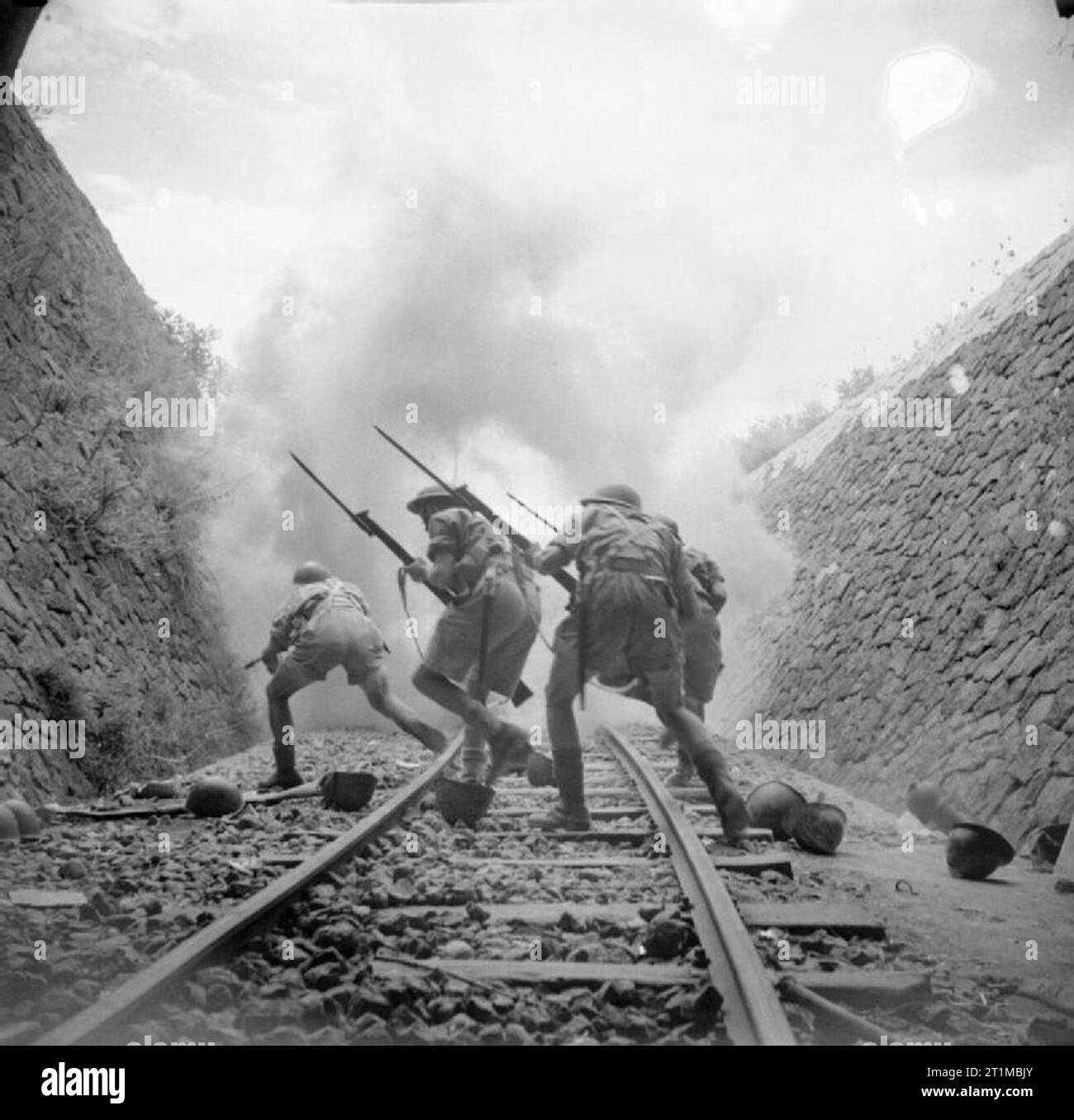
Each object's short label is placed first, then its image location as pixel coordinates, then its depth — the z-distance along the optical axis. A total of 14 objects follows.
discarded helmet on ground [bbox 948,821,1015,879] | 4.20
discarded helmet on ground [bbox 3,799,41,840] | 4.38
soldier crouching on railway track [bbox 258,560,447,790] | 5.41
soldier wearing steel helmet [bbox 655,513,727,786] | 5.59
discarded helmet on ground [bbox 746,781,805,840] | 4.65
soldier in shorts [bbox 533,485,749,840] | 4.56
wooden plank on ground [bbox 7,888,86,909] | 3.41
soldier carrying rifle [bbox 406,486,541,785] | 5.46
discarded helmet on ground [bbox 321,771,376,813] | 4.93
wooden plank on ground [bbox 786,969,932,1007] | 2.72
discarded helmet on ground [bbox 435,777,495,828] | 4.70
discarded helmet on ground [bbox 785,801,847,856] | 4.49
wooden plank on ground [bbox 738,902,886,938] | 3.20
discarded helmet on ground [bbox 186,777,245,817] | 4.89
